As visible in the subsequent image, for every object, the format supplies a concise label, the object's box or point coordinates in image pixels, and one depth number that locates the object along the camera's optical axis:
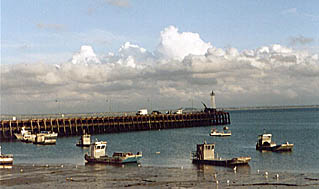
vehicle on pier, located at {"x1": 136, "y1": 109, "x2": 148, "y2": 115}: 190.77
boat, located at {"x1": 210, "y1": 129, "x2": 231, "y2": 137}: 138.19
